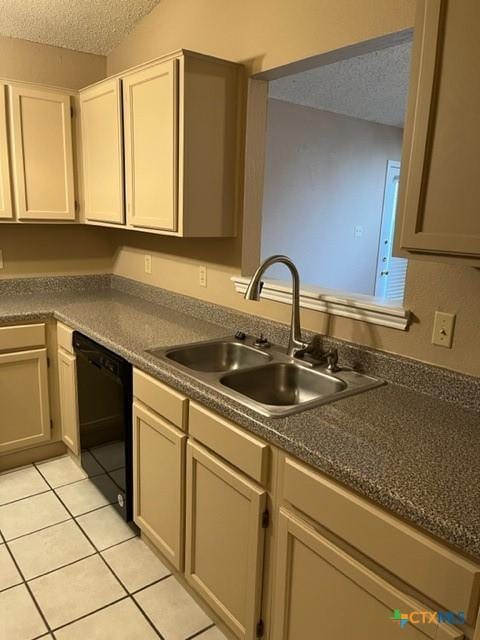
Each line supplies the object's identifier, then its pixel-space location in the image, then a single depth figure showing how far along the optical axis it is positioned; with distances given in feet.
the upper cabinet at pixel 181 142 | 6.99
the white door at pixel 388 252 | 16.96
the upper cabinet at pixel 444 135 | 3.60
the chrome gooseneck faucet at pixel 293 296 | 5.72
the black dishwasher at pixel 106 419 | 6.91
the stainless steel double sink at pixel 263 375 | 5.25
